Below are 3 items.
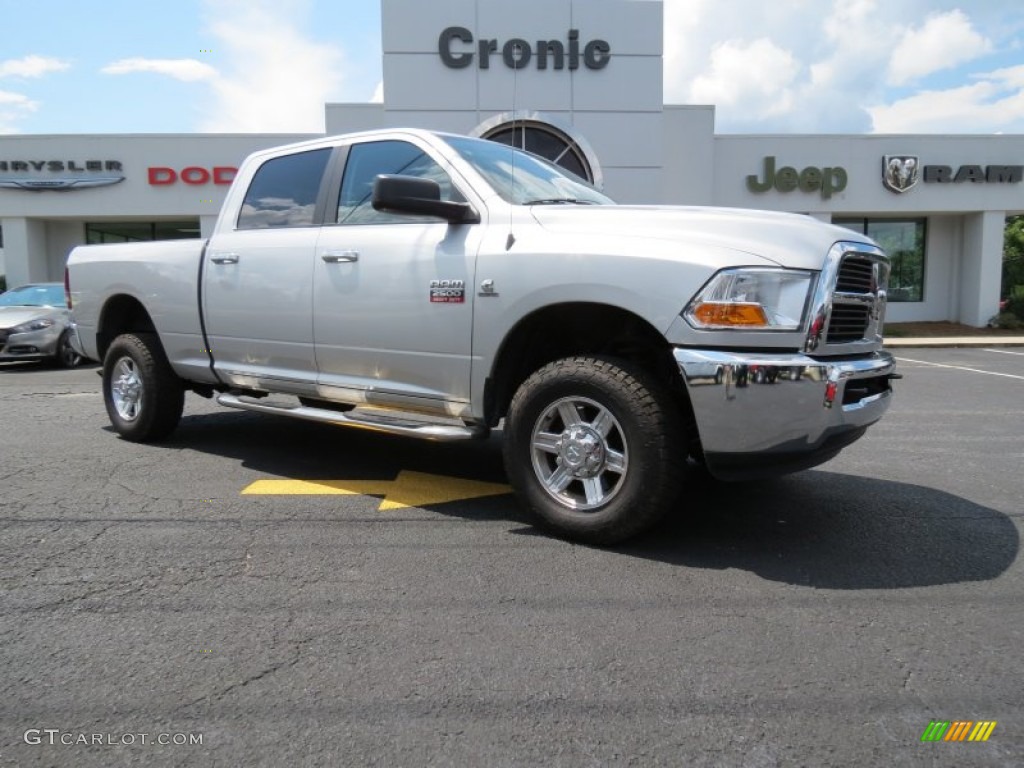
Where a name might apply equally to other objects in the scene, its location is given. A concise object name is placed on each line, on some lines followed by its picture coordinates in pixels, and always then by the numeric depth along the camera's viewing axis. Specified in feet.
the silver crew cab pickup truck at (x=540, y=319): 10.14
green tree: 80.28
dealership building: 57.00
